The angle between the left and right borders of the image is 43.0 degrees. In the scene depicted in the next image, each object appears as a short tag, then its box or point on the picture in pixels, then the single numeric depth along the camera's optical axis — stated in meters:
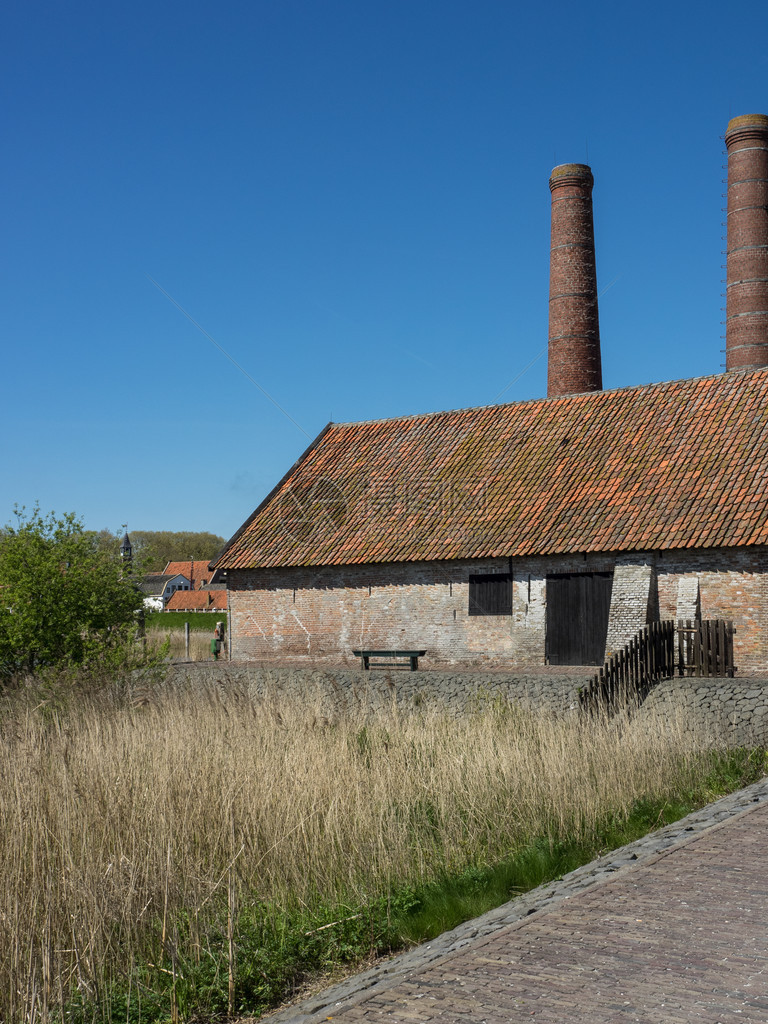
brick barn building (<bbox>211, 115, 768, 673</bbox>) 18.19
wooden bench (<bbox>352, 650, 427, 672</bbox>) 18.86
